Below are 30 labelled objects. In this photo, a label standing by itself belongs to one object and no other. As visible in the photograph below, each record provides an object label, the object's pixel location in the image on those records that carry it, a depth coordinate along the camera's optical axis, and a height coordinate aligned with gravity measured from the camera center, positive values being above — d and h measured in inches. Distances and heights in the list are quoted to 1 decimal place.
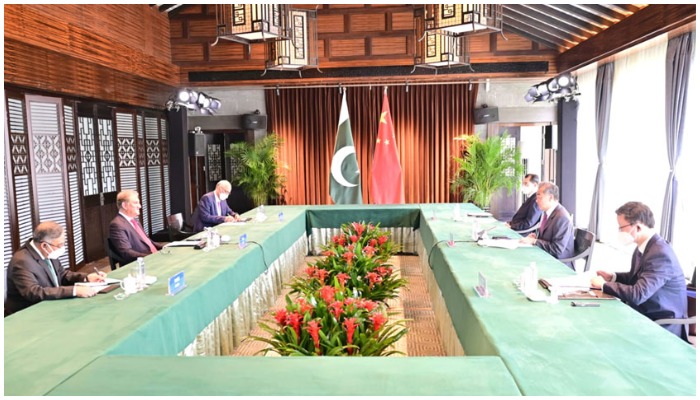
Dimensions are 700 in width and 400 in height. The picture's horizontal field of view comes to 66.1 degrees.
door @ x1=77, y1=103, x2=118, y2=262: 252.8 -7.7
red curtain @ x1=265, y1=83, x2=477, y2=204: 374.6 +16.6
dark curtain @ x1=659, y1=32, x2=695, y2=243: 210.7 +14.2
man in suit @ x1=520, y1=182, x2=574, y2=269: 163.2 -24.7
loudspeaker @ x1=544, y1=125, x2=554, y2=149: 327.0 +6.5
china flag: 331.0 -8.9
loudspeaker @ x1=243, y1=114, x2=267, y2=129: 372.8 +23.2
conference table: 65.1 -28.0
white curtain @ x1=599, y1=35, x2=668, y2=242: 240.4 +5.4
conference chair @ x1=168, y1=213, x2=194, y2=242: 215.6 -28.5
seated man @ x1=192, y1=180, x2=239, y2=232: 232.8 -23.8
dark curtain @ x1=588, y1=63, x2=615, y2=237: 293.0 +8.6
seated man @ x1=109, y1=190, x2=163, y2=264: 165.2 -23.0
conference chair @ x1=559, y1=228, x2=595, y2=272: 163.0 -31.1
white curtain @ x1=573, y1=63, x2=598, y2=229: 323.6 -0.1
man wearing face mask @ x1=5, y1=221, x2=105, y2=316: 104.4 -23.3
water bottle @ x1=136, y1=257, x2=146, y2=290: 110.5 -25.1
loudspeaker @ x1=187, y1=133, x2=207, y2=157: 347.6 +7.7
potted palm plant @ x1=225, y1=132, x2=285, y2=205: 360.5 -9.0
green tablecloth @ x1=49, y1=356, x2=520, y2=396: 64.2 -28.0
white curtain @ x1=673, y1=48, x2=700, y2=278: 204.5 -19.8
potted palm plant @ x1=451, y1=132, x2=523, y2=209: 341.4 -11.8
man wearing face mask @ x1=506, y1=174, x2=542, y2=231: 212.7 -25.6
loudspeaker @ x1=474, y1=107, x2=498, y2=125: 359.6 +23.2
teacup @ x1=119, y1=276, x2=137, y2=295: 106.3 -25.3
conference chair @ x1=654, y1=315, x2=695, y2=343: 98.4 -32.4
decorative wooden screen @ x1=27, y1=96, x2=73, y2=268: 214.4 +0.0
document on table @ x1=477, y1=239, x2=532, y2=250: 150.5 -26.7
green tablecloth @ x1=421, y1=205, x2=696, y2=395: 64.9 -28.2
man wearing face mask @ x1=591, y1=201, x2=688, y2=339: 100.4 -24.9
